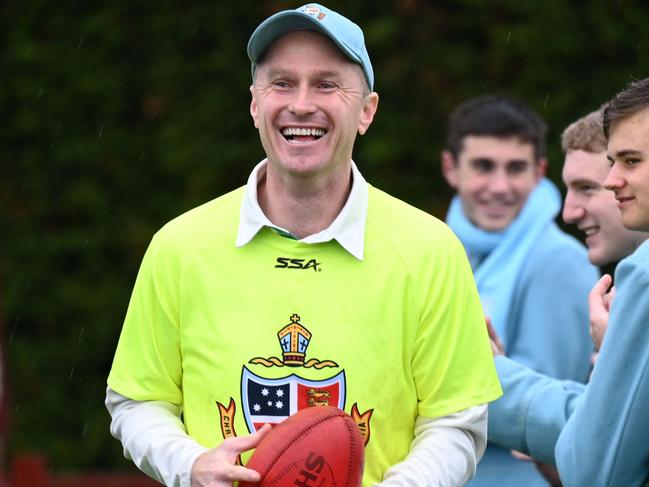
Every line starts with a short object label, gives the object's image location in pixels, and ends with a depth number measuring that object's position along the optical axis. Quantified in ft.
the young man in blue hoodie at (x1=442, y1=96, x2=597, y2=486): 26.23
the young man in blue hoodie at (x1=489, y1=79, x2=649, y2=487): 17.08
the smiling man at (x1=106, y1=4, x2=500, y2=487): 18.39
